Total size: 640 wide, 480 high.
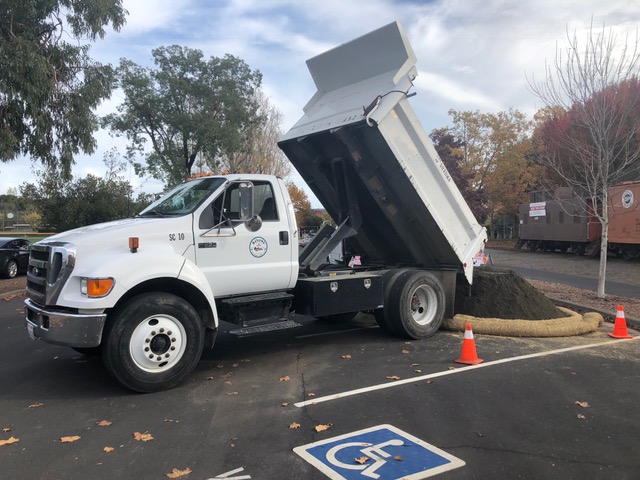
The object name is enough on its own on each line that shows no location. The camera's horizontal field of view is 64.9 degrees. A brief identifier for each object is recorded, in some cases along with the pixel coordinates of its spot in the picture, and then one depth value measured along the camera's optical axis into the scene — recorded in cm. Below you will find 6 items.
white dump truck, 511
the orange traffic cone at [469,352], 616
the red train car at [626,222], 2158
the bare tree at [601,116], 1023
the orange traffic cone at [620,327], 749
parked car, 1738
